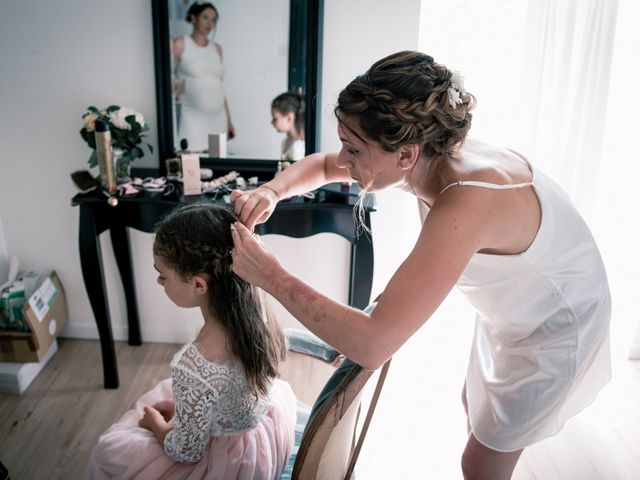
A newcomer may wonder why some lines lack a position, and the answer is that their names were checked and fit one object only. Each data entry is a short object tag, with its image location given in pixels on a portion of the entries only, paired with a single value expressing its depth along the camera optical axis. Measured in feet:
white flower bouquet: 5.99
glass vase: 6.10
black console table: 5.84
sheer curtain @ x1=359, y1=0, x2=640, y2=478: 6.20
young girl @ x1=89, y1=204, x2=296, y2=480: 3.54
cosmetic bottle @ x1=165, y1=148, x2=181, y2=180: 6.36
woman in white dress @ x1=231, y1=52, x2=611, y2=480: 2.99
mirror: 6.08
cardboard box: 6.59
